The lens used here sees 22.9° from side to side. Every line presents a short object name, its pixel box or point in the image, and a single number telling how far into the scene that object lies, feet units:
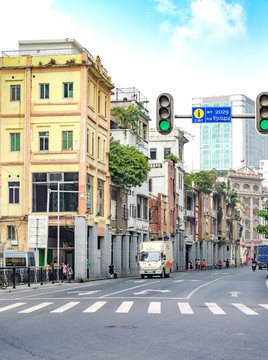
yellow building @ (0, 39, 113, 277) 188.24
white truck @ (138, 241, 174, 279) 186.39
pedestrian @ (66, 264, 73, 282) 169.39
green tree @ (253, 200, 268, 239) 190.08
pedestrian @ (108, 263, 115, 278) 205.16
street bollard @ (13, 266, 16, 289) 124.33
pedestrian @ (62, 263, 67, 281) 172.45
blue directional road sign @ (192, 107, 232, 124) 67.41
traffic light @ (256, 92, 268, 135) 57.77
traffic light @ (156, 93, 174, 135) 57.67
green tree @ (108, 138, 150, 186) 218.59
